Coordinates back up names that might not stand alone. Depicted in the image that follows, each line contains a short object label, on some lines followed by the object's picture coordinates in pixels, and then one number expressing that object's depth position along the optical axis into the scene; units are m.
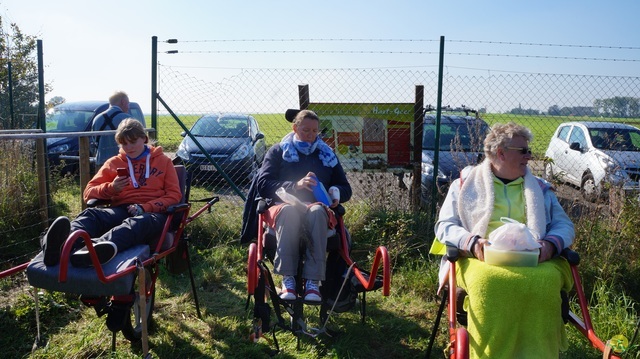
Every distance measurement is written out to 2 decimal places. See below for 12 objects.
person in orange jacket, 3.54
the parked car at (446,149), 5.27
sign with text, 5.61
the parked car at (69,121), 9.47
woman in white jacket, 2.67
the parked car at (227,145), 8.27
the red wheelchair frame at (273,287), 3.31
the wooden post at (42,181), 5.63
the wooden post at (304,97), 5.76
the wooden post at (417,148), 5.54
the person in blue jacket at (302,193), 3.54
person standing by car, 5.35
